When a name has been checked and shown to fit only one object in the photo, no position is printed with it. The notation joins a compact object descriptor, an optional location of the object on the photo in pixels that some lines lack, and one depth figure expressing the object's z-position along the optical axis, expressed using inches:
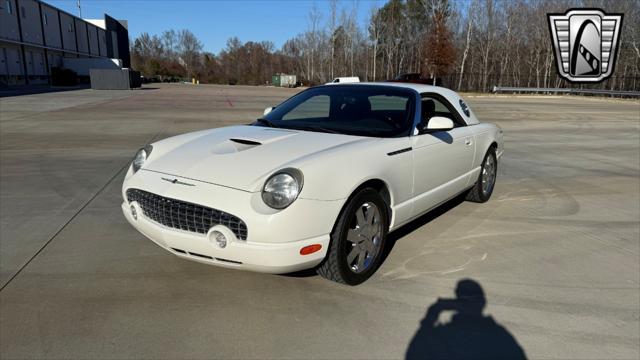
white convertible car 114.7
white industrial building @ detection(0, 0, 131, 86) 1809.8
